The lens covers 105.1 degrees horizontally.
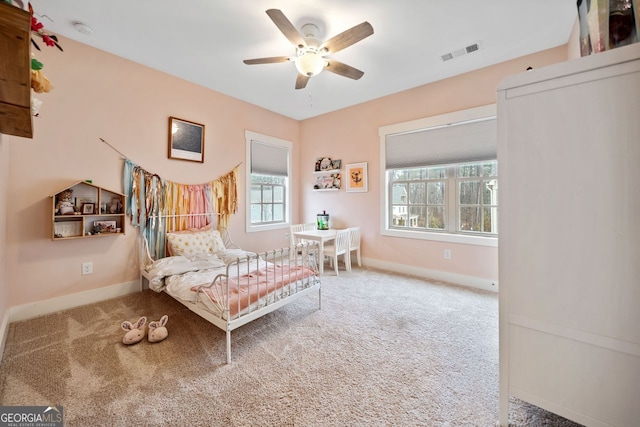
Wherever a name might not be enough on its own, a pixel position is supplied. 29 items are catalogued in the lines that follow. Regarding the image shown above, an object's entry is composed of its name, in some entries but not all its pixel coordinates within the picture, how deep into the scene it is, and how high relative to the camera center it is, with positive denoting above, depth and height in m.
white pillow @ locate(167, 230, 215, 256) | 3.06 -0.36
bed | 1.89 -0.61
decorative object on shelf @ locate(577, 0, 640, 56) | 1.03 +0.85
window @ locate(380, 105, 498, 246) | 3.20 +0.52
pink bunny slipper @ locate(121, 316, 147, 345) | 1.95 -0.95
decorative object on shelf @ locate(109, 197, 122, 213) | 2.83 +0.13
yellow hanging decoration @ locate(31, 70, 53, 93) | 1.34 +0.75
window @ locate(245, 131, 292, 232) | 4.27 +0.62
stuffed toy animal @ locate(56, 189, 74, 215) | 2.45 +0.13
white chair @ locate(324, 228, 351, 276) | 3.78 -0.54
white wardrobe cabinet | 0.94 -0.11
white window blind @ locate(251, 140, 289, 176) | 4.34 +1.04
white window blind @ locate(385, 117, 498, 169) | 3.13 +0.97
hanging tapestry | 2.98 +0.17
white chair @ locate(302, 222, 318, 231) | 4.48 -0.22
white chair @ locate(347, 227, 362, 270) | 4.12 -0.47
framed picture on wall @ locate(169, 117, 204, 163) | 3.30 +1.06
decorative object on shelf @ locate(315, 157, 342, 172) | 4.59 +0.95
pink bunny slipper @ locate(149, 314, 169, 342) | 1.99 -0.96
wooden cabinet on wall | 0.94 +0.65
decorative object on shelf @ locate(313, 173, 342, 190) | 4.59 +0.62
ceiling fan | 1.99 +1.51
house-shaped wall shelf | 2.47 +0.04
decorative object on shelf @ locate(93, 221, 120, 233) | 2.69 -0.12
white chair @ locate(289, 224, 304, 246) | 4.21 -0.29
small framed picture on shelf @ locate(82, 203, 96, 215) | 2.60 +0.09
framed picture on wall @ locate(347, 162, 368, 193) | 4.26 +0.64
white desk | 3.63 -0.33
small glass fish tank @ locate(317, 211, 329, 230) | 4.39 -0.14
